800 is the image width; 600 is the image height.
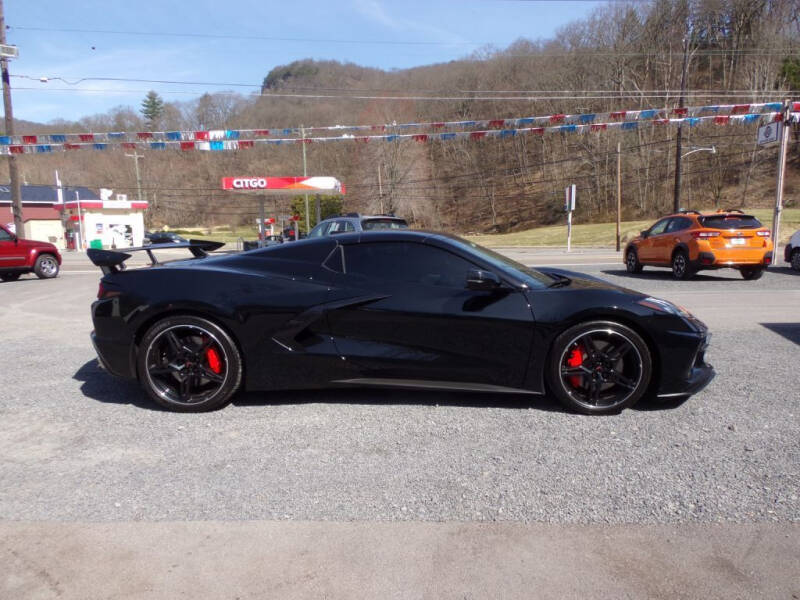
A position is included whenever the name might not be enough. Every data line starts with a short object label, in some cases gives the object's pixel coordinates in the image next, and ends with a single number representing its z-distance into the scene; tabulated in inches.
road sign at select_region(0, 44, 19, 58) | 946.7
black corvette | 154.0
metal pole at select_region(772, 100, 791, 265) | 593.3
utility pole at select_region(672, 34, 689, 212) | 1348.2
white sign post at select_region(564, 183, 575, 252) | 1031.4
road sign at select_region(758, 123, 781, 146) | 600.1
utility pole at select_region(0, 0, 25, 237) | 987.6
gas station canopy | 983.0
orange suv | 463.5
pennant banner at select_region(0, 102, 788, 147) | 658.2
